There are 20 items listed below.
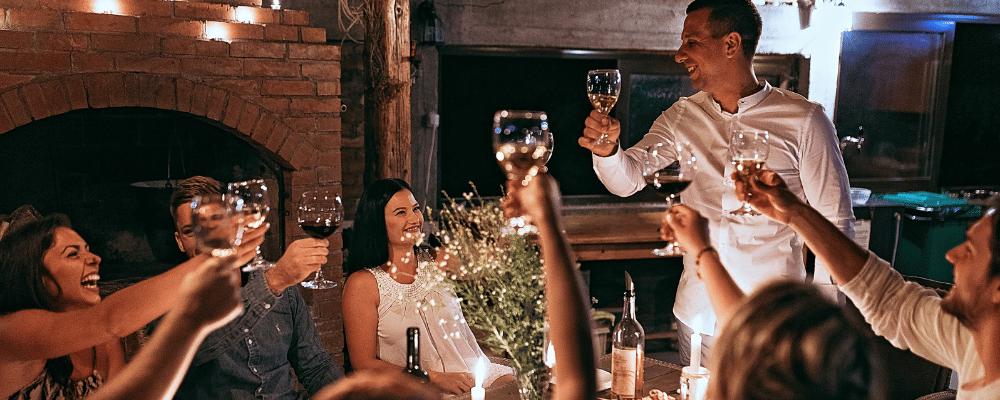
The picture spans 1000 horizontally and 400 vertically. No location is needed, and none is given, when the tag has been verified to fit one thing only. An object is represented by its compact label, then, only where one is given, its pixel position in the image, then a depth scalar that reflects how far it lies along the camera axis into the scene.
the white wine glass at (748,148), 1.72
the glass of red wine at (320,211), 1.88
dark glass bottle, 1.84
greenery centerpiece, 1.60
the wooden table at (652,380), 1.91
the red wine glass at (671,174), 1.80
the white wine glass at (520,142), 1.39
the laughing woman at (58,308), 1.58
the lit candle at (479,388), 1.73
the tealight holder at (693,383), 1.79
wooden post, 3.63
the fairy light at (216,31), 3.35
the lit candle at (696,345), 1.82
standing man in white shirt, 2.32
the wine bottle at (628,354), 1.75
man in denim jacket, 1.97
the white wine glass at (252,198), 1.42
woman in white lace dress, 2.40
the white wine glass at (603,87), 2.12
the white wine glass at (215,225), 1.32
